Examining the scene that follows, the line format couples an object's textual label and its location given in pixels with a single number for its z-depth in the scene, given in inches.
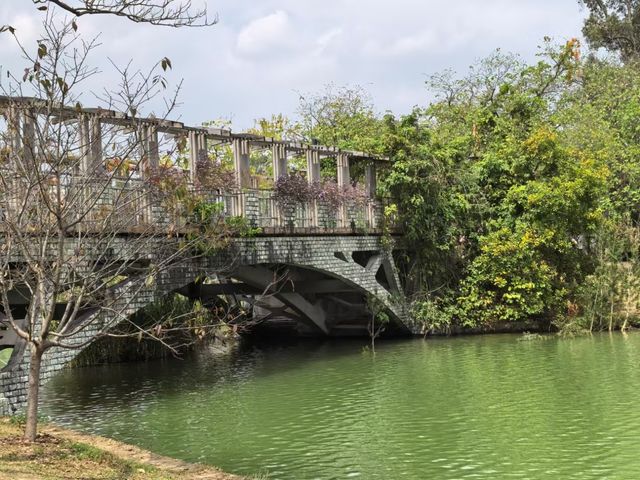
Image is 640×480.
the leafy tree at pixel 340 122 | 1056.2
